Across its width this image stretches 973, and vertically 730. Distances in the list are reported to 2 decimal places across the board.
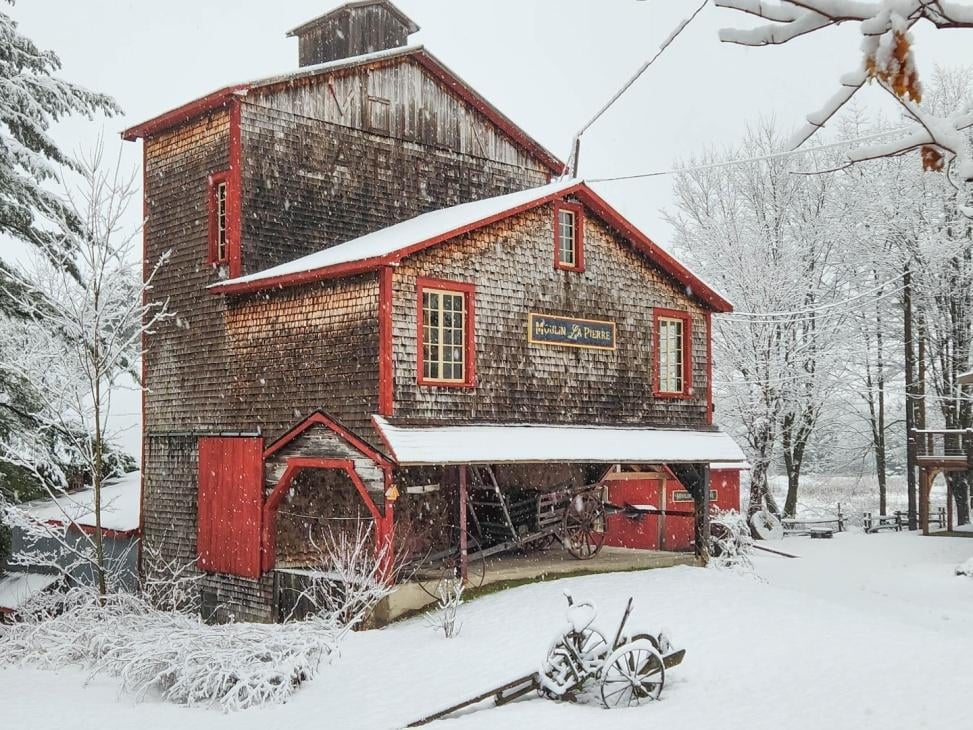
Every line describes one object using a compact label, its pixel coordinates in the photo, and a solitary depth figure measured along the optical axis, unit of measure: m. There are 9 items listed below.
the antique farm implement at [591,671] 12.05
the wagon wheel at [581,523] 20.23
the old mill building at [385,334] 17.38
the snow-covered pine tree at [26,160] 18.41
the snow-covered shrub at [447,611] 15.16
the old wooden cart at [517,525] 18.11
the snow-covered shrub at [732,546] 20.78
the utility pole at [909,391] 32.72
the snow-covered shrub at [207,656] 12.98
